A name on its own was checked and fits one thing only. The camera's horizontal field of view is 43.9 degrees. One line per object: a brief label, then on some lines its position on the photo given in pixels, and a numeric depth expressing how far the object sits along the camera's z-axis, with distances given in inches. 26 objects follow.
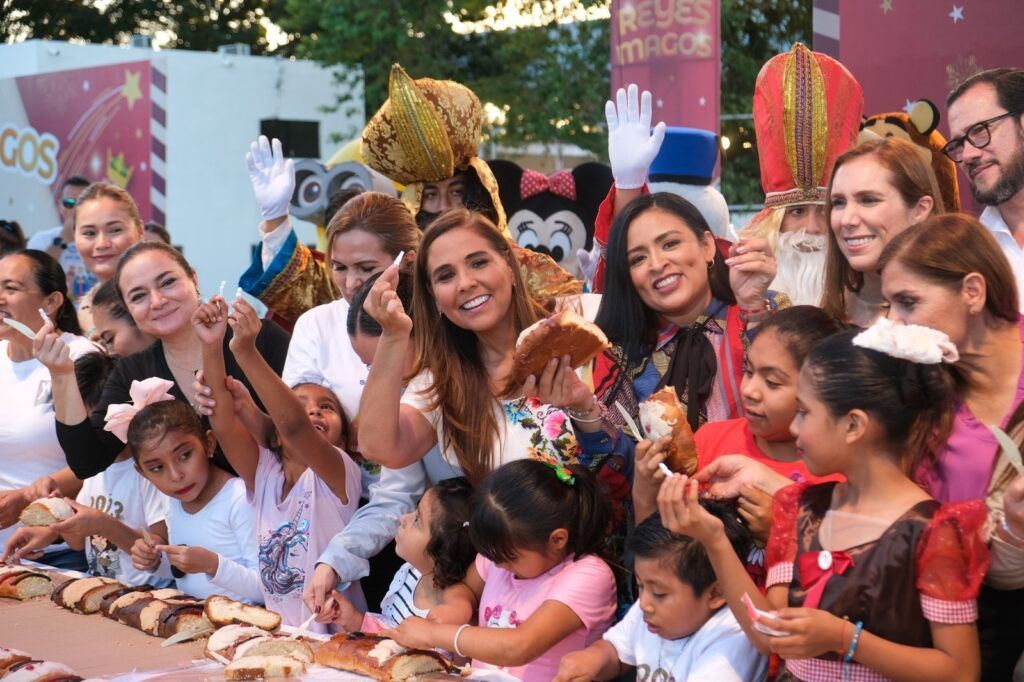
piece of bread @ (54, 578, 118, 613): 138.9
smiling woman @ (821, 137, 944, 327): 118.7
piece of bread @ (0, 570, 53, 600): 146.6
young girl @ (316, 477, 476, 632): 128.3
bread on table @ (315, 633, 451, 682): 108.0
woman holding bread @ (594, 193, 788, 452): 123.3
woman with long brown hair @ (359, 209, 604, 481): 124.8
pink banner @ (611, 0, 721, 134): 210.8
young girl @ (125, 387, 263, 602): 151.5
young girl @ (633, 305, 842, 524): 105.6
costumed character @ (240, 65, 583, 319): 174.9
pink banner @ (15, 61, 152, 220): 360.8
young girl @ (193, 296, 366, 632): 141.1
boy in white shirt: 104.2
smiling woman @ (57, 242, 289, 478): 164.2
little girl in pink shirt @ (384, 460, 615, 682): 114.9
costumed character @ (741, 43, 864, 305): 154.6
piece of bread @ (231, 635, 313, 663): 113.7
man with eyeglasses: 131.3
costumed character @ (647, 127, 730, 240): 204.1
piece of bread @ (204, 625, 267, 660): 117.0
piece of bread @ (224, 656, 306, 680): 109.7
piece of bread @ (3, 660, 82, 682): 108.3
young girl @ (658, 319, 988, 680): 88.0
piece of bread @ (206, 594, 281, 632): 124.1
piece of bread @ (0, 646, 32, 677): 111.3
